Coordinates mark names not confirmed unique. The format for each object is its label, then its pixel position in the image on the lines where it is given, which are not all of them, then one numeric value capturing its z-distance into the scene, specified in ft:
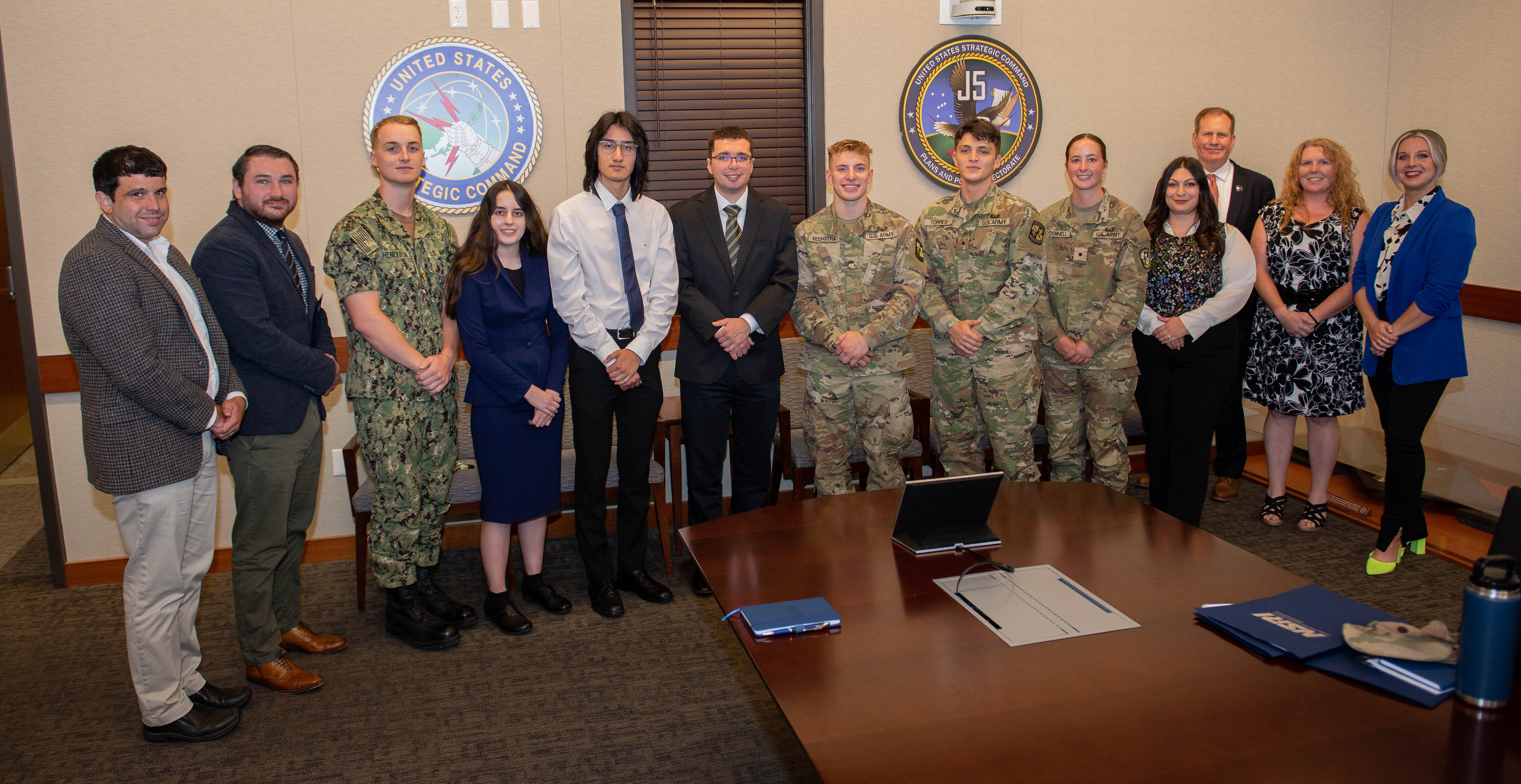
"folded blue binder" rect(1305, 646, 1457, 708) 4.92
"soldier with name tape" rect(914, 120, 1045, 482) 12.25
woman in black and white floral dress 13.46
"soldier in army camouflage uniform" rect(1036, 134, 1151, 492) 12.55
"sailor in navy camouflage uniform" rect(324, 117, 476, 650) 10.17
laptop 7.15
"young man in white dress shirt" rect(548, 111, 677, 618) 11.04
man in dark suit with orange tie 14.76
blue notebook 5.85
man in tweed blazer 8.19
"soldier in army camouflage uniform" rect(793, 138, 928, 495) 12.02
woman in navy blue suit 10.66
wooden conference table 4.49
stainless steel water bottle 4.72
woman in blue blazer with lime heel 11.84
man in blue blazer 9.39
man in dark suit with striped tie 11.51
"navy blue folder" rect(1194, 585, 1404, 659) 5.44
